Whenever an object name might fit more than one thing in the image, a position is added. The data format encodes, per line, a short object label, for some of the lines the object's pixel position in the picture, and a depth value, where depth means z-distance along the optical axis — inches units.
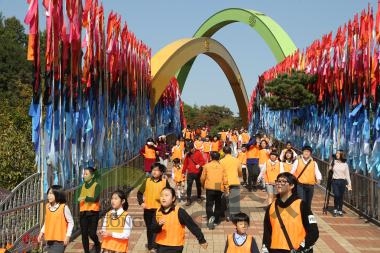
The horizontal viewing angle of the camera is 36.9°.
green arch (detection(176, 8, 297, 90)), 1948.8
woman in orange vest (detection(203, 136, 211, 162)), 721.5
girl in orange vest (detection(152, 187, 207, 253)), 234.2
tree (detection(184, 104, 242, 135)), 2746.1
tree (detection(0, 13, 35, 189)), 506.6
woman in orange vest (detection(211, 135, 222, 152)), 735.7
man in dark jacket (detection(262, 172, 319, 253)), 203.0
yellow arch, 992.2
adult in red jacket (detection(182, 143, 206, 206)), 533.3
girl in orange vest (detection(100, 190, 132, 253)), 263.6
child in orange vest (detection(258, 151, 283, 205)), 460.4
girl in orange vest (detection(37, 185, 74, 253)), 268.4
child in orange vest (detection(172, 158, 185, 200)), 561.3
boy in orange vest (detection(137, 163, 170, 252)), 327.9
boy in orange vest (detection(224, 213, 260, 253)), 228.4
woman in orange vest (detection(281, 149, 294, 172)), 453.7
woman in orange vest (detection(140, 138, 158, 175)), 590.6
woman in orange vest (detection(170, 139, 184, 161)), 665.6
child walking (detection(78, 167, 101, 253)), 331.0
